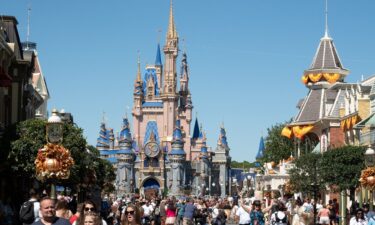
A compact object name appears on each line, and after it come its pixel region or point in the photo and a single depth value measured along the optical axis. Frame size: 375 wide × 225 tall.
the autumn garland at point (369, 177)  30.18
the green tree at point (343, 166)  45.66
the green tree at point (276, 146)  97.31
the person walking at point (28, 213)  16.50
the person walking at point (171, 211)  27.05
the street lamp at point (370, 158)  31.09
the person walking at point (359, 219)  22.80
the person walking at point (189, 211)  27.50
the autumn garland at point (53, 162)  21.36
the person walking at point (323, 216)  27.50
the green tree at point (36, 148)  37.75
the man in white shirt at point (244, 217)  22.68
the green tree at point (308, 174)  49.34
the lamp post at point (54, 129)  21.72
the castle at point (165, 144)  155.88
